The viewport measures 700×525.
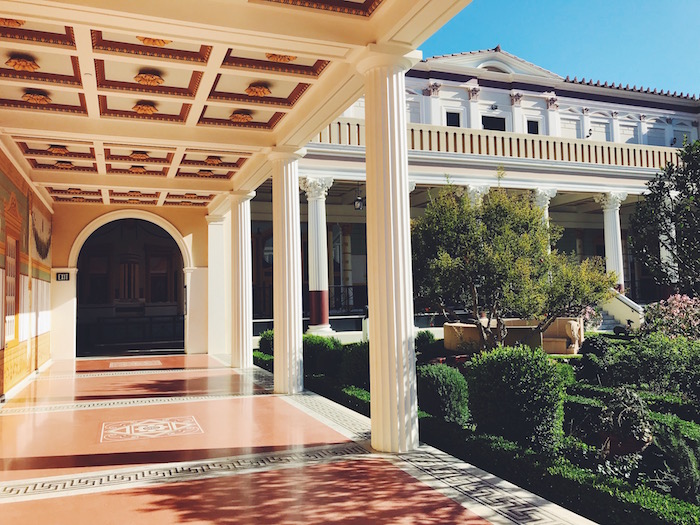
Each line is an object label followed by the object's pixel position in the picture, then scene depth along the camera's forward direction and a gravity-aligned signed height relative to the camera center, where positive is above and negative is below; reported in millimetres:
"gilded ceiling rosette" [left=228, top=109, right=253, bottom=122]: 8398 +2620
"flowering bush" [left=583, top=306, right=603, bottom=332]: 15266 -694
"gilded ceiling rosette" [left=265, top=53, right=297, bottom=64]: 6383 +2592
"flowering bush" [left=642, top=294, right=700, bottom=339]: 9941 -423
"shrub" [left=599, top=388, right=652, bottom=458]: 5469 -1190
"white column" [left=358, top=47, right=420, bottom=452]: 5641 +347
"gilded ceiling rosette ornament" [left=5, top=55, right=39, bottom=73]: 6199 +2531
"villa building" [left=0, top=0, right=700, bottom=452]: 5688 +2487
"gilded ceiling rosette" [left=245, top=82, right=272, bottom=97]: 7234 +2564
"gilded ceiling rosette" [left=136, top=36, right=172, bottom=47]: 5802 +2547
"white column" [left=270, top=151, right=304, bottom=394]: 9258 +359
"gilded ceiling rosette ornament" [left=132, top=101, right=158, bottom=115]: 7911 +2609
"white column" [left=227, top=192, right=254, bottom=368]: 12703 +410
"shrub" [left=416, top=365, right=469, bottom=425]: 6730 -1060
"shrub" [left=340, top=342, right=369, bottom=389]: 8805 -964
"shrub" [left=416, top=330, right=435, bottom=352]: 13873 -974
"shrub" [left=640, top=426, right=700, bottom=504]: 4059 -1201
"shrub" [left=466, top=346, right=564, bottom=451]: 5512 -928
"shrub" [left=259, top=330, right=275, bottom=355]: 13461 -905
